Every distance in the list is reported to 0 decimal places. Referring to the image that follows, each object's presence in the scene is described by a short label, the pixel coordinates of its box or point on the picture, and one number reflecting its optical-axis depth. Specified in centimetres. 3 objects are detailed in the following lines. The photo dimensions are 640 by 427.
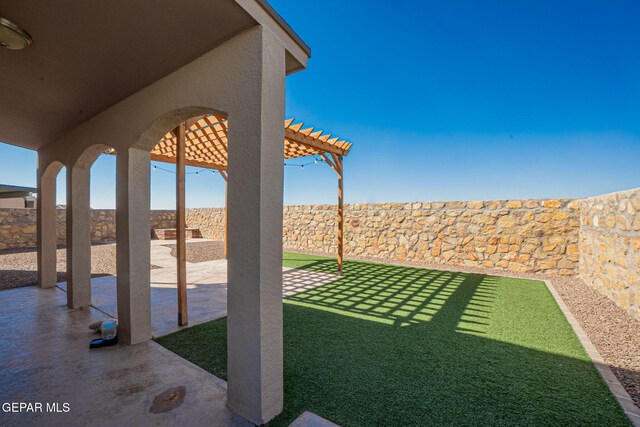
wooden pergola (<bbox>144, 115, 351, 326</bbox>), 325
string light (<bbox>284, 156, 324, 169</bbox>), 678
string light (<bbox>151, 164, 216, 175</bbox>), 769
